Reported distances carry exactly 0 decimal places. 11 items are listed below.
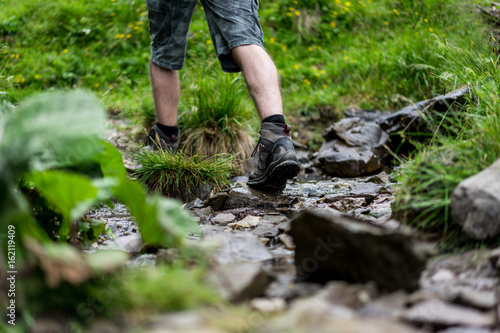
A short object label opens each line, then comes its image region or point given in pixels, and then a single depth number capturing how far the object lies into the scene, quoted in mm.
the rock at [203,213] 2659
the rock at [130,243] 1924
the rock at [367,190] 2843
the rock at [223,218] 2562
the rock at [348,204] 2564
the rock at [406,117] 3500
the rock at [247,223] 2432
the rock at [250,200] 2875
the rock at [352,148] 4062
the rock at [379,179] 3475
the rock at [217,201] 2934
